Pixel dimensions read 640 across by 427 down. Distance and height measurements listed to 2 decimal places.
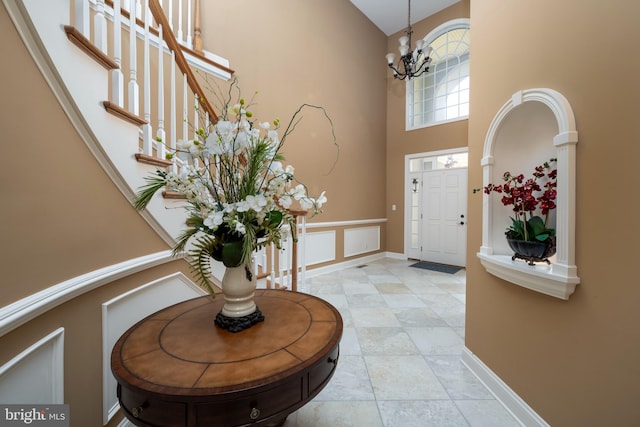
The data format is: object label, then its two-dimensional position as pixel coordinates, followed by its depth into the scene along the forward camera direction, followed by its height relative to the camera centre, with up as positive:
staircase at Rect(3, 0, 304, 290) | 0.85 +0.51
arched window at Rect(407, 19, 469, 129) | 4.78 +2.54
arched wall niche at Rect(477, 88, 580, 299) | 1.19 -0.02
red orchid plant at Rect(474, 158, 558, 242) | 1.41 +0.07
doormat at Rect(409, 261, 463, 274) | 4.59 -1.04
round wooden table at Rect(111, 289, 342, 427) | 0.68 -0.47
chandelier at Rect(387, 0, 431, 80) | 3.86 +2.42
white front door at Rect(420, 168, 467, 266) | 4.81 -0.10
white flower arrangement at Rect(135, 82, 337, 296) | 0.89 +0.07
